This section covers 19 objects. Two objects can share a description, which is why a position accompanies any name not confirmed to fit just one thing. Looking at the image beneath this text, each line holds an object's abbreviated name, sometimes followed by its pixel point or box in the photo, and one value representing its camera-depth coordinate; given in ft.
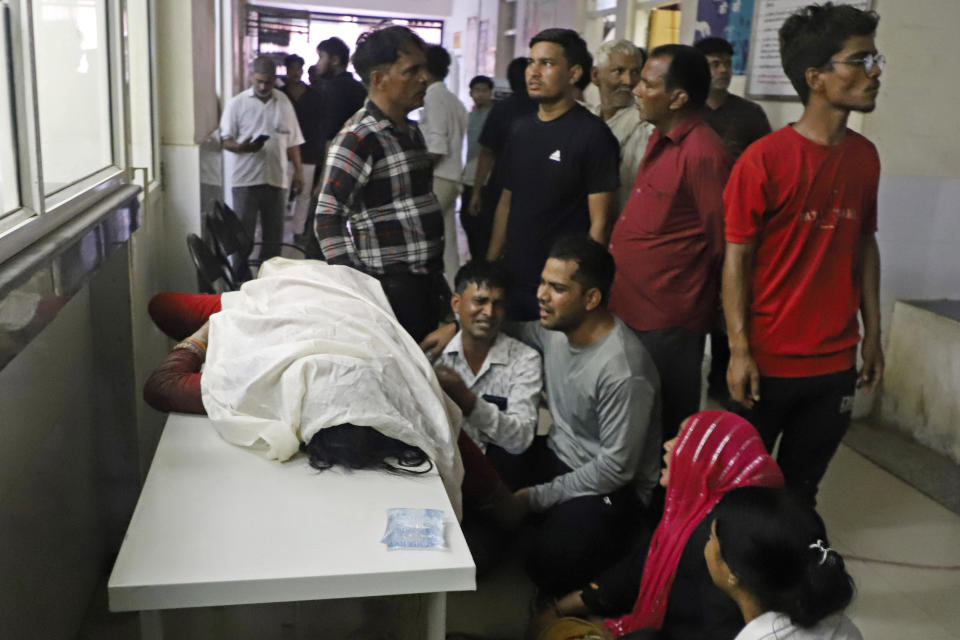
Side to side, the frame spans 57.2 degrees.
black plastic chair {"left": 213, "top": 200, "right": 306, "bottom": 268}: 12.68
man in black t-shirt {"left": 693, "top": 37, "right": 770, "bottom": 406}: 11.73
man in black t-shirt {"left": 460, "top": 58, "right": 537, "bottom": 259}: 13.23
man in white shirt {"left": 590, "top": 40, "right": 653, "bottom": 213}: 10.95
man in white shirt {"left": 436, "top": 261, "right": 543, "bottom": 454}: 7.68
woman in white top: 4.38
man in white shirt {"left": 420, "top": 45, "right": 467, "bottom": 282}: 17.17
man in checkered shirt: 8.04
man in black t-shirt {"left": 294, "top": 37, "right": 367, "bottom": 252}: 18.29
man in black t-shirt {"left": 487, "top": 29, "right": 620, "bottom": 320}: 9.29
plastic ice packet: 4.42
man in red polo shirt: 8.04
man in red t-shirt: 6.89
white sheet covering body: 5.11
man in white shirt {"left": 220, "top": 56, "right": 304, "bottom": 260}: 16.74
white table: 4.03
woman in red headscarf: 5.77
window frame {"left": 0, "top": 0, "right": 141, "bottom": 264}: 4.64
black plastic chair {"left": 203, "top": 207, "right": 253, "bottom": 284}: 11.94
